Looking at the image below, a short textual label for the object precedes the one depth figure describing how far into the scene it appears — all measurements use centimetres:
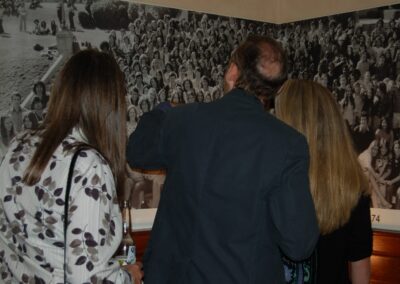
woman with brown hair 117
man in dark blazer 134
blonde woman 162
